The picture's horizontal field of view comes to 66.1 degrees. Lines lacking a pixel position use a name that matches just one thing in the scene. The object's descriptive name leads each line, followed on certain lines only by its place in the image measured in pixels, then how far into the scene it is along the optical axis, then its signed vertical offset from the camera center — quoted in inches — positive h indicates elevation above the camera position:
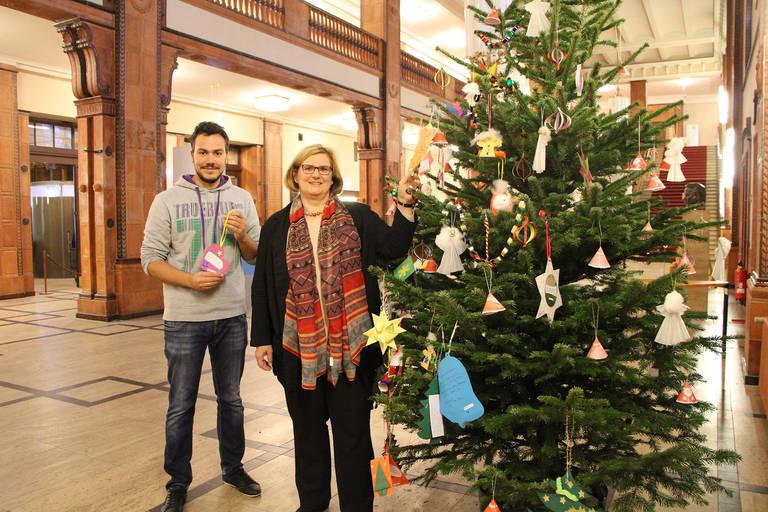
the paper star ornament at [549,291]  67.5 -6.6
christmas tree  68.2 -7.7
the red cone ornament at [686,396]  74.2 -20.4
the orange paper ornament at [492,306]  65.7 -8.0
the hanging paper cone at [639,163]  76.2 +9.2
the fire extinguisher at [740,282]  186.5 -17.1
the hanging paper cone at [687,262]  69.8 -3.5
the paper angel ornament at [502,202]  71.2 +4.0
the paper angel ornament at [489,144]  74.9 +11.6
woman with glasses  81.9 -10.8
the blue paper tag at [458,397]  66.9 -18.5
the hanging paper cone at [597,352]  66.2 -13.3
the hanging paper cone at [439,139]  80.0 +13.1
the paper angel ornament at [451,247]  73.3 -1.5
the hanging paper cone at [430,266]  79.7 -4.3
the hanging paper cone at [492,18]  85.0 +31.3
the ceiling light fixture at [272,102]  462.0 +106.0
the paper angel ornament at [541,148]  71.7 +10.5
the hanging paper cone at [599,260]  67.6 -3.0
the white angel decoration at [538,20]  77.4 +28.2
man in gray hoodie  92.5 -6.9
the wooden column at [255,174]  573.6 +60.3
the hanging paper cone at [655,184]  79.0 +6.7
